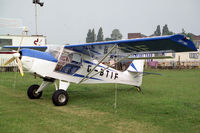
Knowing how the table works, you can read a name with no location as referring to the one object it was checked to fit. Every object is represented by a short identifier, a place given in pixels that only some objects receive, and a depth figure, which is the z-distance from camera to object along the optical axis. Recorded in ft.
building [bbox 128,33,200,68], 125.72
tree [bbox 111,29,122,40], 403.05
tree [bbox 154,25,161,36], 340.59
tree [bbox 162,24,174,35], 346.46
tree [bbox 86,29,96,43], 371.17
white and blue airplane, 22.84
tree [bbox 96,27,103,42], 363.80
